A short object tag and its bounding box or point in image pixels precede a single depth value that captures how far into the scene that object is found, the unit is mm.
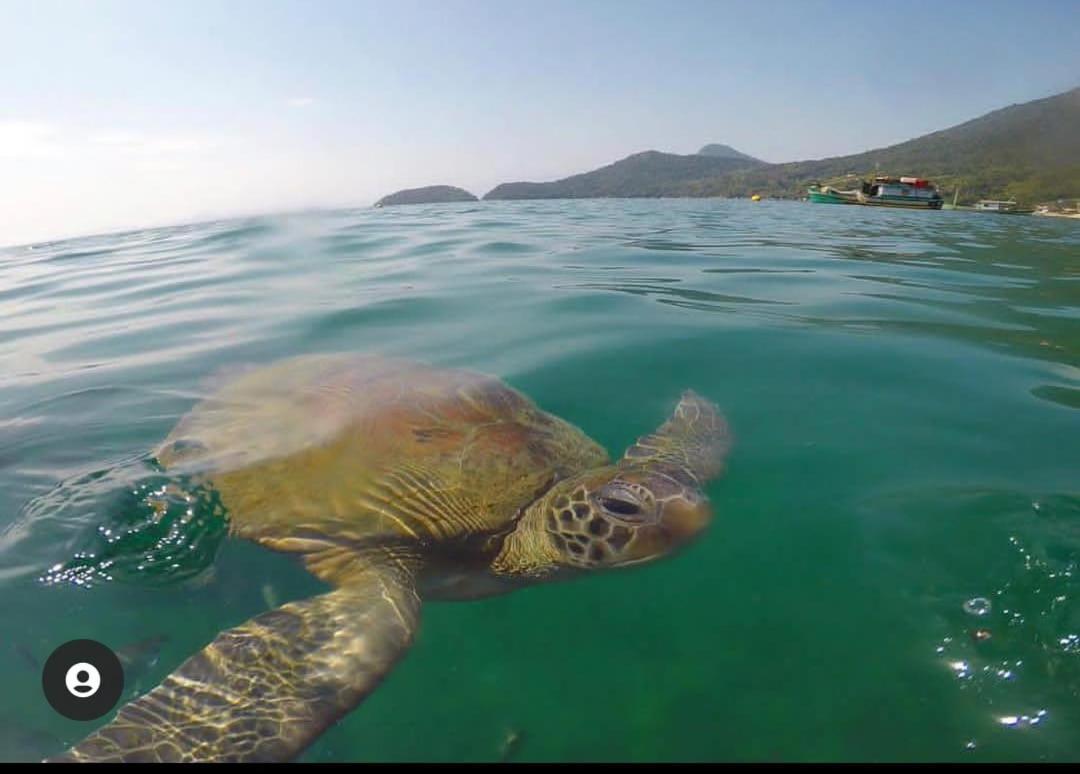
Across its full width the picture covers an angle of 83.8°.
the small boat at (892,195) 50188
